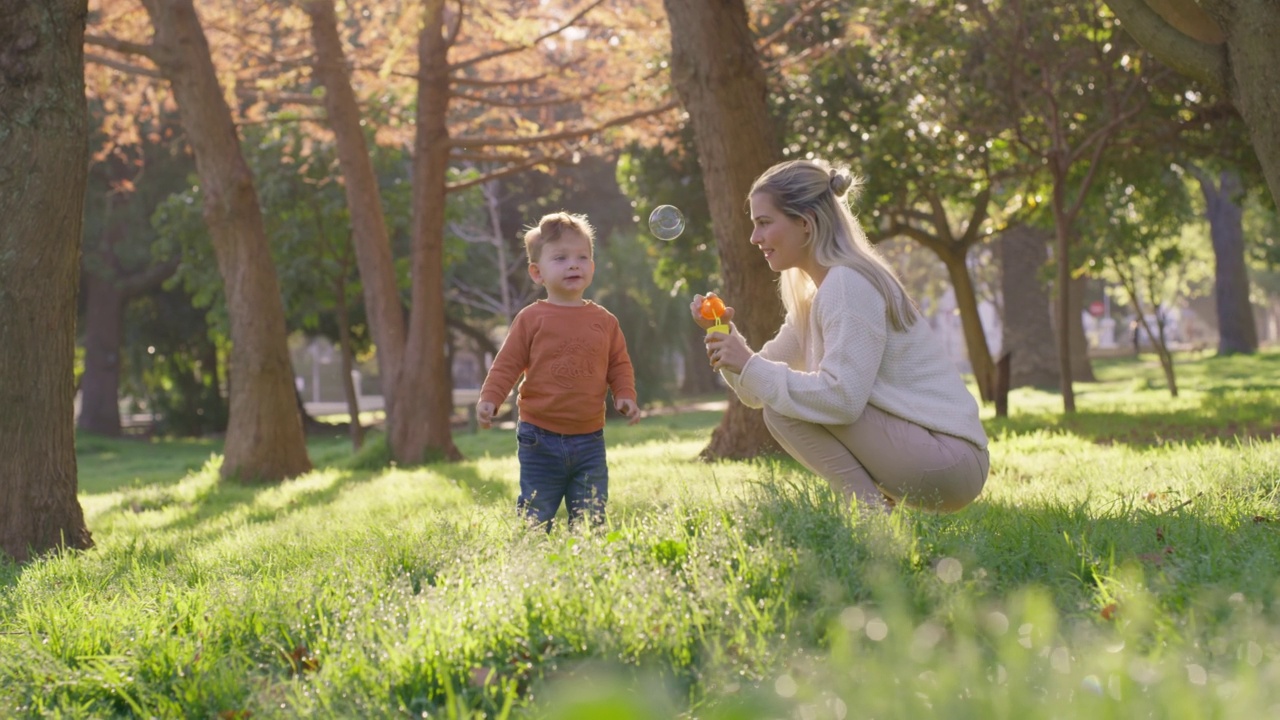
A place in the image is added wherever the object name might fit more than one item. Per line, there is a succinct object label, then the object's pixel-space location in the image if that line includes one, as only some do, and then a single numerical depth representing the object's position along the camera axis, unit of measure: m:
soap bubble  5.52
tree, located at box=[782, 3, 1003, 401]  14.49
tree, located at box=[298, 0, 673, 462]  13.38
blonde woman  4.61
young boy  5.68
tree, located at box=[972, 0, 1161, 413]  13.55
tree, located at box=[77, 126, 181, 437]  32.31
